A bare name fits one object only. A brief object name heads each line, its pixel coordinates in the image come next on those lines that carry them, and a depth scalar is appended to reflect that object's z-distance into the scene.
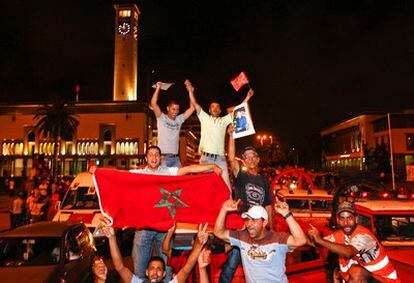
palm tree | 58.91
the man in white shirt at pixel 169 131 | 6.62
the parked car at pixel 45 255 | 5.86
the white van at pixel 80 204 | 10.64
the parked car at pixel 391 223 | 5.95
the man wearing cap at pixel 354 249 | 4.38
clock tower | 90.00
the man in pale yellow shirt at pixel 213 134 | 6.57
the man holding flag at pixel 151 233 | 5.43
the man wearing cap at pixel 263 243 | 4.11
